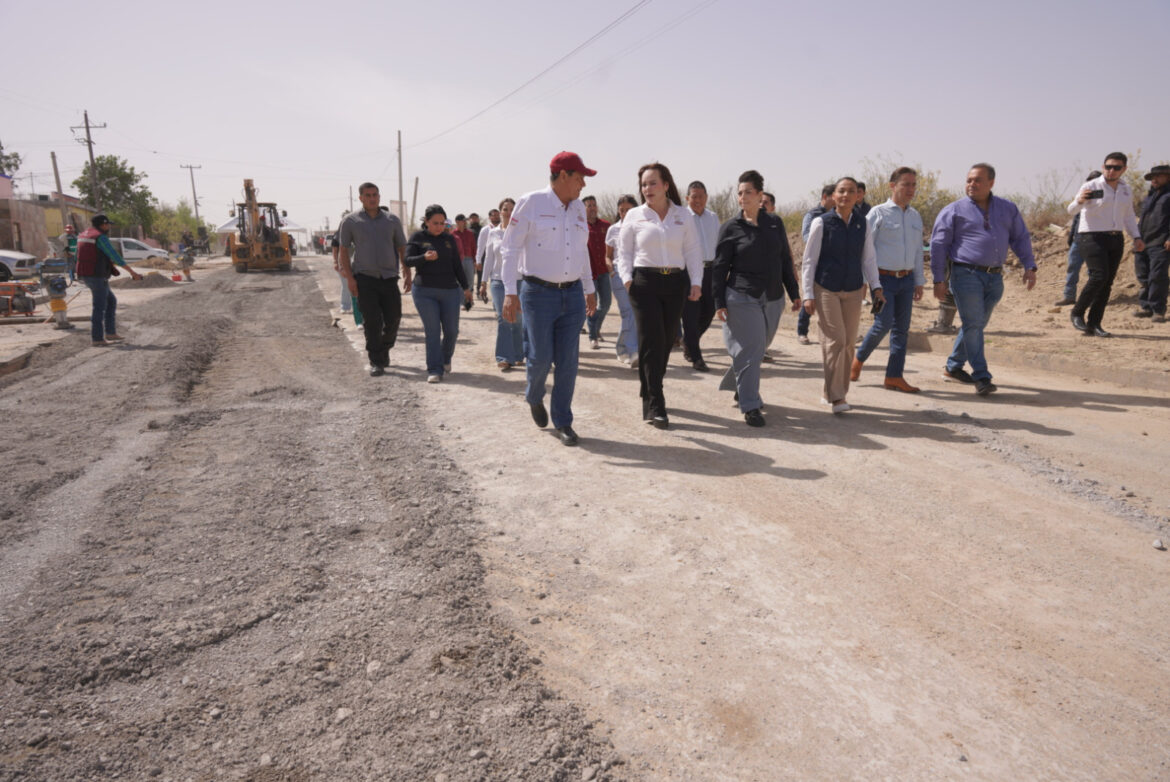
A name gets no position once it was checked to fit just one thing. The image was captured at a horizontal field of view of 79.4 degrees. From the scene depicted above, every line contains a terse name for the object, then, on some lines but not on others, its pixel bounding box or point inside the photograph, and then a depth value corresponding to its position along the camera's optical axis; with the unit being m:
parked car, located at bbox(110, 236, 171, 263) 37.34
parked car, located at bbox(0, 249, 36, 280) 20.98
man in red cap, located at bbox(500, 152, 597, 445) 5.20
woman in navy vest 5.92
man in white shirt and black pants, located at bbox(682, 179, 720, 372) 7.95
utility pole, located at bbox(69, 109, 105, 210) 50.00
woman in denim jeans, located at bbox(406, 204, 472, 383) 7.62
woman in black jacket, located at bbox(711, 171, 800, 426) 5.78
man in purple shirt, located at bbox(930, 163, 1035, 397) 6.60
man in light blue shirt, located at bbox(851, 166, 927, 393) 6.74
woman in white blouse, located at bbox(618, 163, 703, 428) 5.53
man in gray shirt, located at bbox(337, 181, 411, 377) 7.63
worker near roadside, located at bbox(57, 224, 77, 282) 21.98
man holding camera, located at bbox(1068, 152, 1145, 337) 8.90
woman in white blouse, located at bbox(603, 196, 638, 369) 8.27
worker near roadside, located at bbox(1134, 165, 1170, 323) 9.67
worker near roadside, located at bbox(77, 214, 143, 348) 10.25
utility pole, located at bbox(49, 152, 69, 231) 46.35
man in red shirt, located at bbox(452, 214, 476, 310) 11.83
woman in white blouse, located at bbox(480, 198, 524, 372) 8.30
